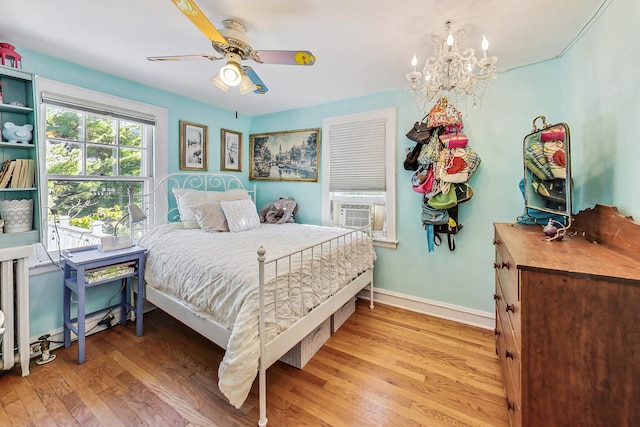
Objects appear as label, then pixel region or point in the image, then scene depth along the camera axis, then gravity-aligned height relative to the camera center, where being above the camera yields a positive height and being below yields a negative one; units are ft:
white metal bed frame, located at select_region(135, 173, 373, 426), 4.71 -2.27
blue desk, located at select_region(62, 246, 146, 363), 6.47 -1.70
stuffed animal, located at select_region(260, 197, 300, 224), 11.05 +0.06
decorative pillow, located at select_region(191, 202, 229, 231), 8.65 -0.15
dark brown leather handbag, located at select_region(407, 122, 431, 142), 8.21 +2.54
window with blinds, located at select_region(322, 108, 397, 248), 9.55 +1.56
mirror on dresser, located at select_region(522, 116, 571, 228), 4.39 +0.74
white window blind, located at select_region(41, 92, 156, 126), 7.13 +3.18
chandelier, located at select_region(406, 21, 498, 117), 4.76 +2.86
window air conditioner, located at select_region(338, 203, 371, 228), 10.37 -0.11
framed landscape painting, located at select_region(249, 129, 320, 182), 11.20 +2.61
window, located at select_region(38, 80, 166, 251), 7.31 +1.73
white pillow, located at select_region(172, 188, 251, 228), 9.04 +0.49
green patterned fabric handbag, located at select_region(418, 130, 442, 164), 7.98 +1.92
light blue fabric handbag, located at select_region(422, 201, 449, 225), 8.16 -0.09
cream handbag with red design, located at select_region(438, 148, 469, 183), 7.57 +1.33
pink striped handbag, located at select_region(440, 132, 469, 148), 7.63 +2.12
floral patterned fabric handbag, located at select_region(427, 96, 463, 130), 7.00 +2.67
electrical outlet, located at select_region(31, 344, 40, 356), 6.64 -3.47
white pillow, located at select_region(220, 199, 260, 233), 8.99 -0.09
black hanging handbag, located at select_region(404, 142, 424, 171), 8.59 +1.82
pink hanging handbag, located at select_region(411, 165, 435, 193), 8.12 +1.04
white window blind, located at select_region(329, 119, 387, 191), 9.70 +2.19
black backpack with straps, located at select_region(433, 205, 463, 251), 8.25 -0.54
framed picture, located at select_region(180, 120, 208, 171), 10.28 +2.69
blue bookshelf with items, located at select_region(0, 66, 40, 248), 5.96 +1.22
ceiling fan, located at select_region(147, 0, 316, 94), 5.13 +3.27
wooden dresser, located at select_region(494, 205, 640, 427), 2.67 -1.38
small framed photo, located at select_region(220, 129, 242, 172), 11.83 +2.91
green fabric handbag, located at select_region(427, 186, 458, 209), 7.82 +0.38
